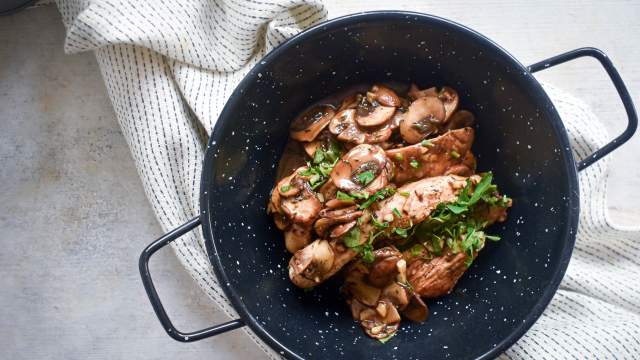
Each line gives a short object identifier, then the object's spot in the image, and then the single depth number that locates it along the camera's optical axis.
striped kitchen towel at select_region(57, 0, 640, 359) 0.67
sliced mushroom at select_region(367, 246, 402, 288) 0.64
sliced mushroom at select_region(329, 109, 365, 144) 0.66
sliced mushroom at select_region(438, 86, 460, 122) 0.67
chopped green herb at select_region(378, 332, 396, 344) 0.66
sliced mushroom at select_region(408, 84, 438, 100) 0.68
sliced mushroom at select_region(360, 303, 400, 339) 0.65
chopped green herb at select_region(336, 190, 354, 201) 0.63
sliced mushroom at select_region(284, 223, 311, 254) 0.65
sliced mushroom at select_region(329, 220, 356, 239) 0.63
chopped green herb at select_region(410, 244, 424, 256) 0.66
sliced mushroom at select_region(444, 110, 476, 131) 0.68
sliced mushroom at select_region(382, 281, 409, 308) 0.65
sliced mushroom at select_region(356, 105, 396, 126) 0.66
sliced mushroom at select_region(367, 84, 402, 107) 0.67
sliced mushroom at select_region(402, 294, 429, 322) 0.66
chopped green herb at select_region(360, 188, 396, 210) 0.63
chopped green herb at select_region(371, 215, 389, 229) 0.63
